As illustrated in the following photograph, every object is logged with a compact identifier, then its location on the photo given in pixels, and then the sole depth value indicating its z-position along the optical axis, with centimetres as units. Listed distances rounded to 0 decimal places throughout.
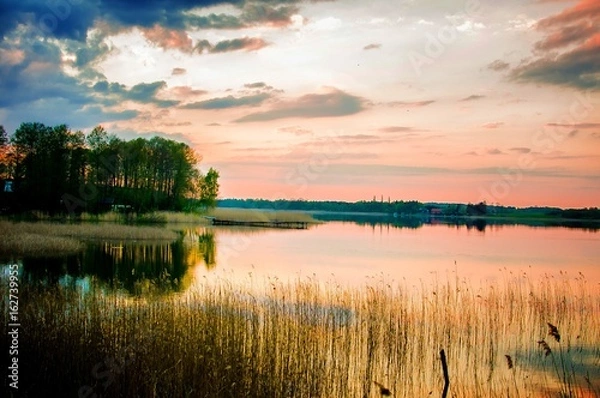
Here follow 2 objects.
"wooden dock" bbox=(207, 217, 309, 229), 8062
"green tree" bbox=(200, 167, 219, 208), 8356
